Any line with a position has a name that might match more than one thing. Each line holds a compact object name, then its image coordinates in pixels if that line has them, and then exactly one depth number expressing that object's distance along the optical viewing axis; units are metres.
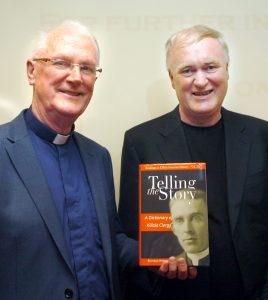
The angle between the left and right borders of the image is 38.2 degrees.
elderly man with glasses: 1.11
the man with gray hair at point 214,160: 1.43
